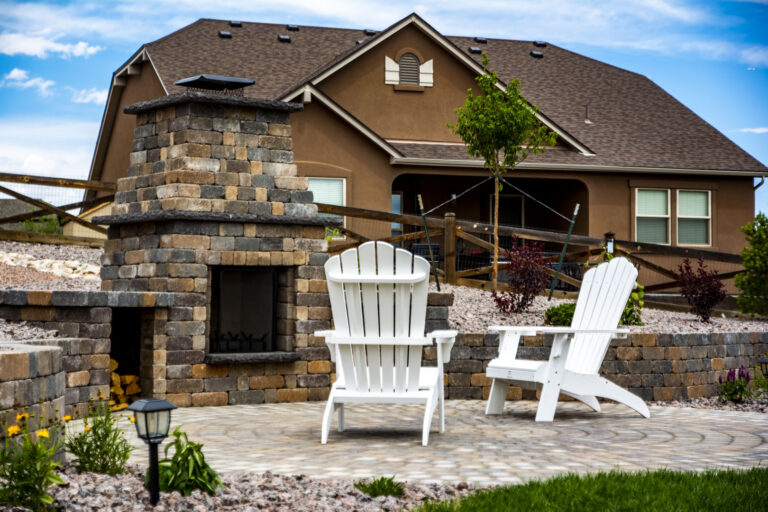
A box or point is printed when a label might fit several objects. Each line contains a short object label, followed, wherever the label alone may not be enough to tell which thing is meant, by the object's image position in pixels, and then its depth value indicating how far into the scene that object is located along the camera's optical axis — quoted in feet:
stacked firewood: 26.94
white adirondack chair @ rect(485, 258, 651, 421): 24.21
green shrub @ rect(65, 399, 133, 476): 15.19
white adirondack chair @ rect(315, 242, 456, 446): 20.98
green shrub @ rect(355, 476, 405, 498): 14.20
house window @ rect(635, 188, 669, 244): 59.41
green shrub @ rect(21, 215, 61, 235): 49.29
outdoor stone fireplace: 27.55
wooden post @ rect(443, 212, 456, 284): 42.80
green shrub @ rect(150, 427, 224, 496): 14.24
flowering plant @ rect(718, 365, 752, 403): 30.63
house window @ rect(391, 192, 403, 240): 58.85
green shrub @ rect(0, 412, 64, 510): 12.87
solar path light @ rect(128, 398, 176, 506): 13.73
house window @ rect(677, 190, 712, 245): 60.23
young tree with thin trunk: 41.34
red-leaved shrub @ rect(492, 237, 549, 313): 36.47
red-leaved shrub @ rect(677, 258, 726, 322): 39.50
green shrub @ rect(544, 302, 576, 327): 33.55
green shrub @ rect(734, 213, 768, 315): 42.52
